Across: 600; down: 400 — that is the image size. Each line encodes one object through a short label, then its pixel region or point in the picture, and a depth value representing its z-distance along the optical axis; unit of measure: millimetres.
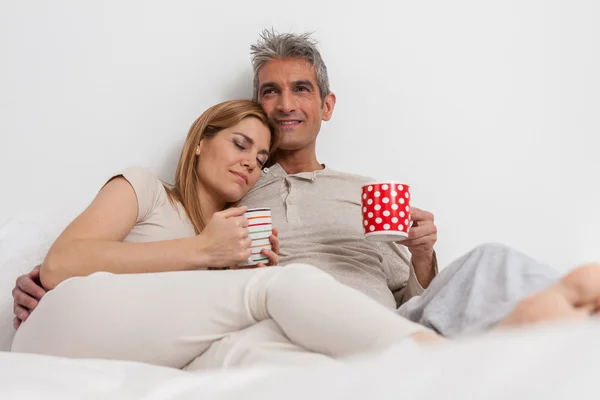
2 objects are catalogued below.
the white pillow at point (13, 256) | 1501
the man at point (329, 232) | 1047
